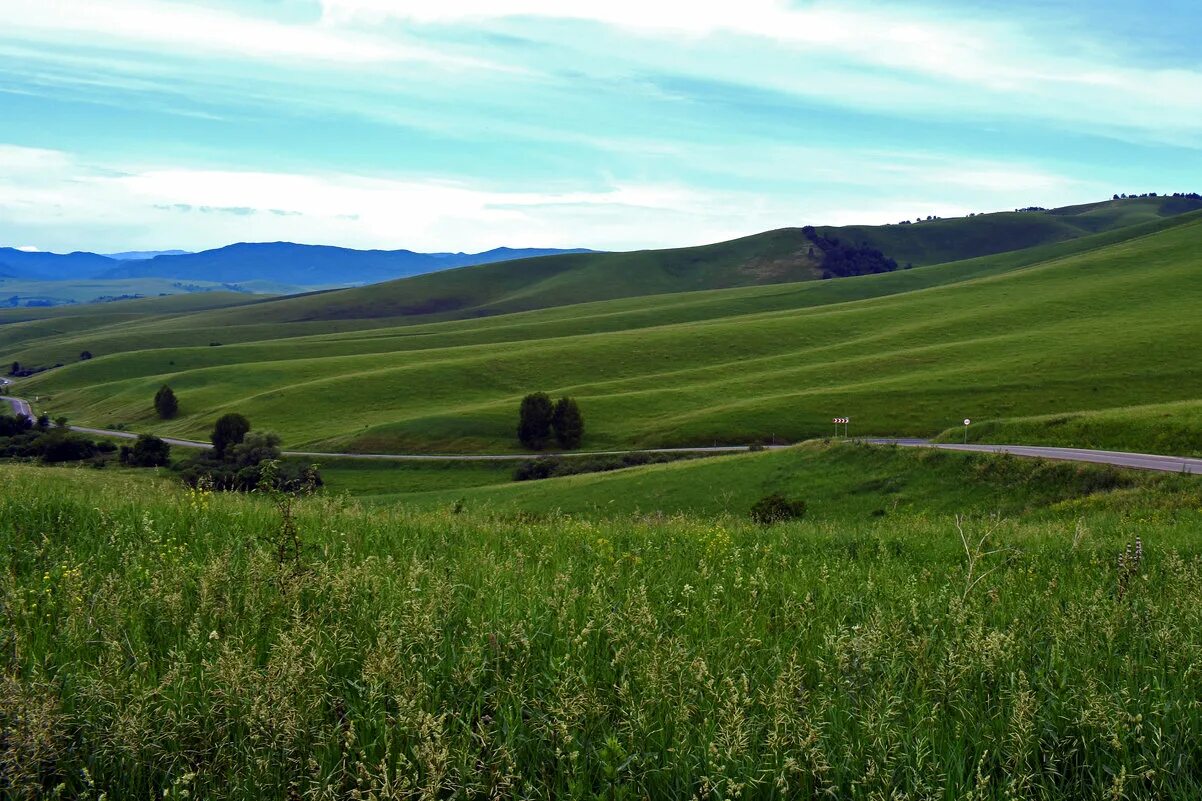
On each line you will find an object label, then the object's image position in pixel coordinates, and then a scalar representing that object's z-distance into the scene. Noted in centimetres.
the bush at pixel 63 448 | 11306
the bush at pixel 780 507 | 3769
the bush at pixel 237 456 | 9931
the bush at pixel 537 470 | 9381
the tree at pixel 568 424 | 11125
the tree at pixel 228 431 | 12150
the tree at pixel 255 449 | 10631
